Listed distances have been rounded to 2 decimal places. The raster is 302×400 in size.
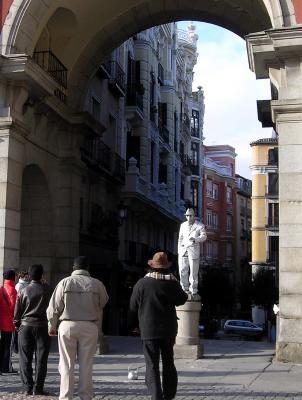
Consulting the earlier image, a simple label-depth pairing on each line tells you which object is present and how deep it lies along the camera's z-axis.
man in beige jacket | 8.54
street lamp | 26.91
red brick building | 84.38
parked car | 45.12
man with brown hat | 8.47
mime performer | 14.85
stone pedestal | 14.68
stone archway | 13.55
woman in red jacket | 11.65
